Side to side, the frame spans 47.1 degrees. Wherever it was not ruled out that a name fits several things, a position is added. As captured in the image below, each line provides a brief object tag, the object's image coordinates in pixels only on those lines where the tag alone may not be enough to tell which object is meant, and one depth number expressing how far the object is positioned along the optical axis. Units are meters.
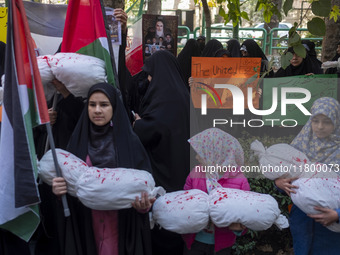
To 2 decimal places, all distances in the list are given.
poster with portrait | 4.86
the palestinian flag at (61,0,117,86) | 2.86
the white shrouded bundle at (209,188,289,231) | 2.51
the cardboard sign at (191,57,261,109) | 4.76
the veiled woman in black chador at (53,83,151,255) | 2.62
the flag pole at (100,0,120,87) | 2.89
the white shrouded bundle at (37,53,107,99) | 2.61
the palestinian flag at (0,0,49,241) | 2.31
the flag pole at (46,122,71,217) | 2.42
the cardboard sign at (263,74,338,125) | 4.65
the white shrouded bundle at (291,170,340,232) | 2.44
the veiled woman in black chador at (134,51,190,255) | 3.31
